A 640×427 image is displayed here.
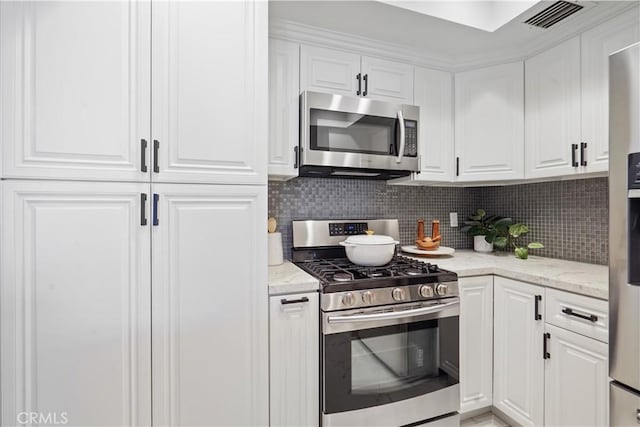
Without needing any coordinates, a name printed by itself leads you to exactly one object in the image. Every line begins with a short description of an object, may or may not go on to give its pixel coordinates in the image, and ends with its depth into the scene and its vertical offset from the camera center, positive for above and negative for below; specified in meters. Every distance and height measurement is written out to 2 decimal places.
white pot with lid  1.84 -0.20
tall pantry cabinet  1.13 +0.01
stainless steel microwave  1.82 +0.47
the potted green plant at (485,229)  2.45 -0.11
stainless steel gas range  1.52 -0.66
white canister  1.88 -0.20
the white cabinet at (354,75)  1.92 +0.88
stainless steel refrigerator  1.09 -0.03
